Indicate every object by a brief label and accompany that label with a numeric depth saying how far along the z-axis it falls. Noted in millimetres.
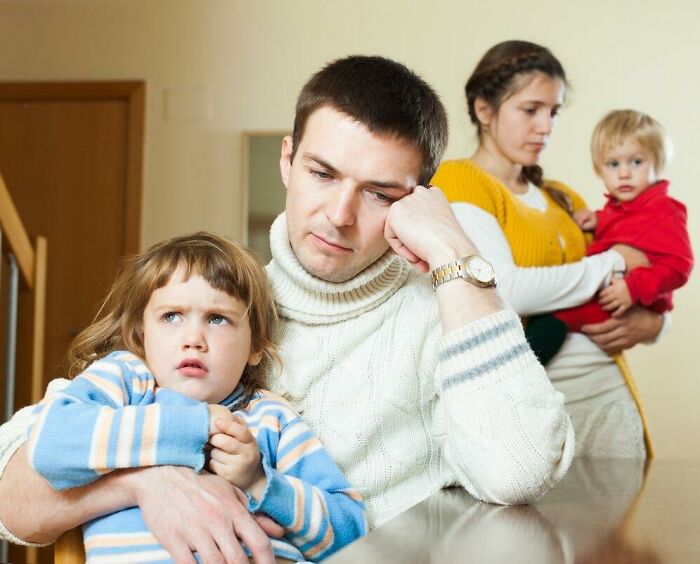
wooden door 4793
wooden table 770
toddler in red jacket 2137
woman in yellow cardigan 2027
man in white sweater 1117
